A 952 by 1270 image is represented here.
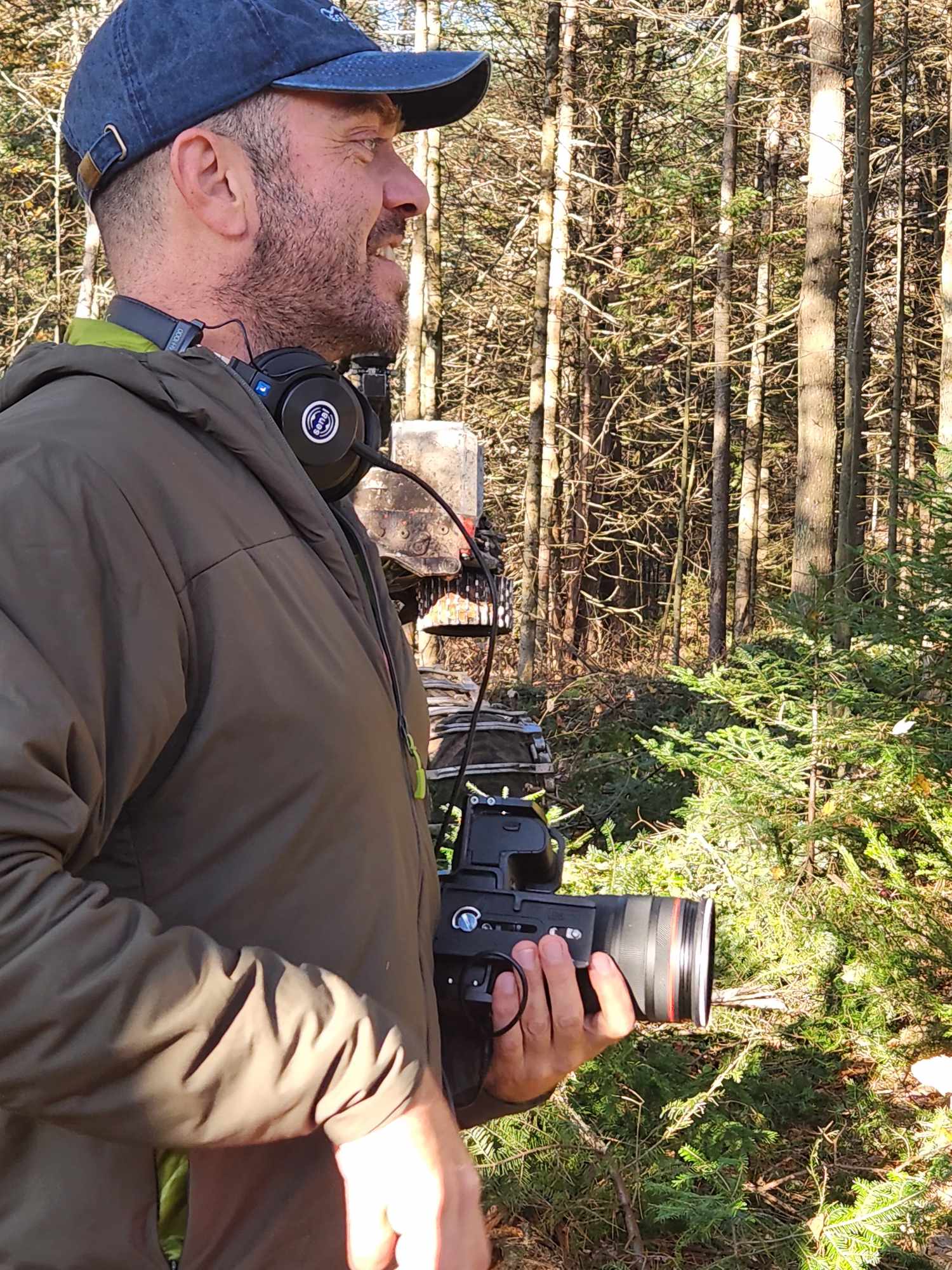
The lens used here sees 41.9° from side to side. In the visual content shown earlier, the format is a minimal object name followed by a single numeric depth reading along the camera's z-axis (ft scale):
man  3.75
